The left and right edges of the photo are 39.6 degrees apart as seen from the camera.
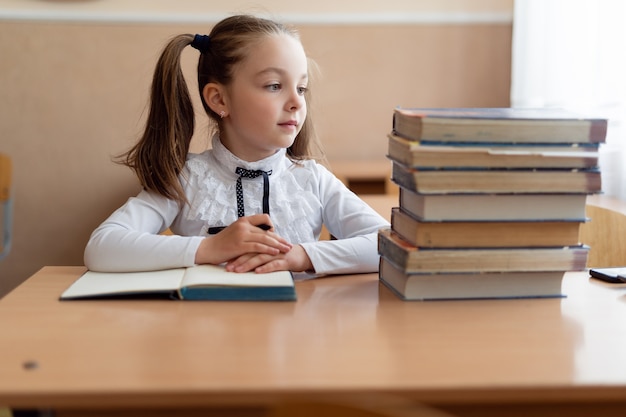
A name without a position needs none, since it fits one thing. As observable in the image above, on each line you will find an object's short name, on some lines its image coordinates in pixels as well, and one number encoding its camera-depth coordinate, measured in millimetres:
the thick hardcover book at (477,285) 1319
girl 1804
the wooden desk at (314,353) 936
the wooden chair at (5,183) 3377
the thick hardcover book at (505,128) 1258
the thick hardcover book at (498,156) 1260
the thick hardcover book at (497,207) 1283
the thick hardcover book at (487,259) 1293
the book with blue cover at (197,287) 1308
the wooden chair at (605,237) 1979
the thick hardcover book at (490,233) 1292
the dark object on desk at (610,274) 1471
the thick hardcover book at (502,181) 1267
